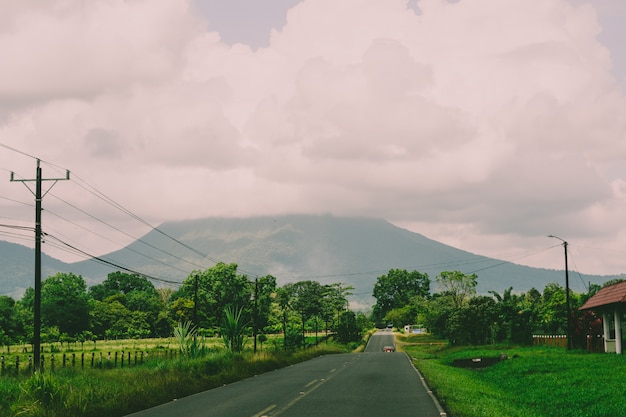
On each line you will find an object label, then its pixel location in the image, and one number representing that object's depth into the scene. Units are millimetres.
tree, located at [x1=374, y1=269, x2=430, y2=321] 193625
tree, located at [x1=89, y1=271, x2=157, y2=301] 168550
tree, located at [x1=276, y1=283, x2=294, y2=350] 167862
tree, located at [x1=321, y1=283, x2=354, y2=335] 152375
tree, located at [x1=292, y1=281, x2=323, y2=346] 155750
